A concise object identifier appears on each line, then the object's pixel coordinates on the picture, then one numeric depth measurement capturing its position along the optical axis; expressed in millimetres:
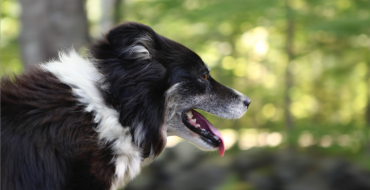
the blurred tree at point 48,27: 4797
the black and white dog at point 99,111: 1940
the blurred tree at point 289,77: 7207
